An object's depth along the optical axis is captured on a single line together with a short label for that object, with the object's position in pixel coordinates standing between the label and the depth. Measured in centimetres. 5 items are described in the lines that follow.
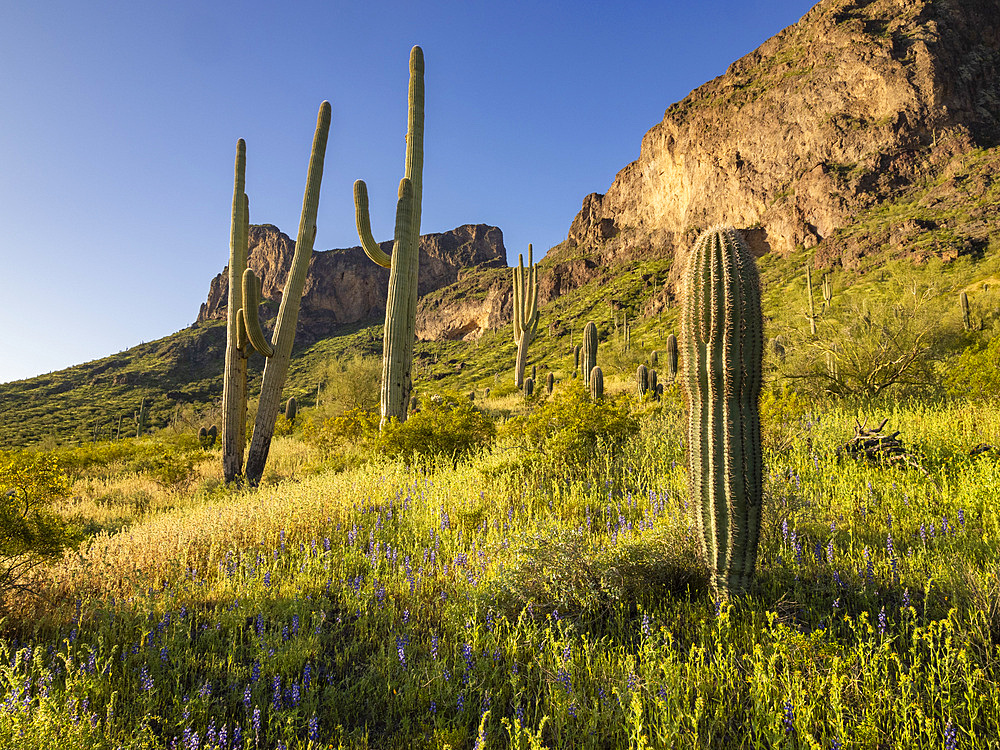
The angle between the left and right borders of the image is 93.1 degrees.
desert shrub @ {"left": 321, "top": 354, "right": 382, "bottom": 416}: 2175
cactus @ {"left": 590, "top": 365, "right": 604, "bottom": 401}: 1618
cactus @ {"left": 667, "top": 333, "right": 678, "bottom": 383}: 1892
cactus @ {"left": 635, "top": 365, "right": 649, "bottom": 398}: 1608
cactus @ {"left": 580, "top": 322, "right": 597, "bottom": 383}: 2038
